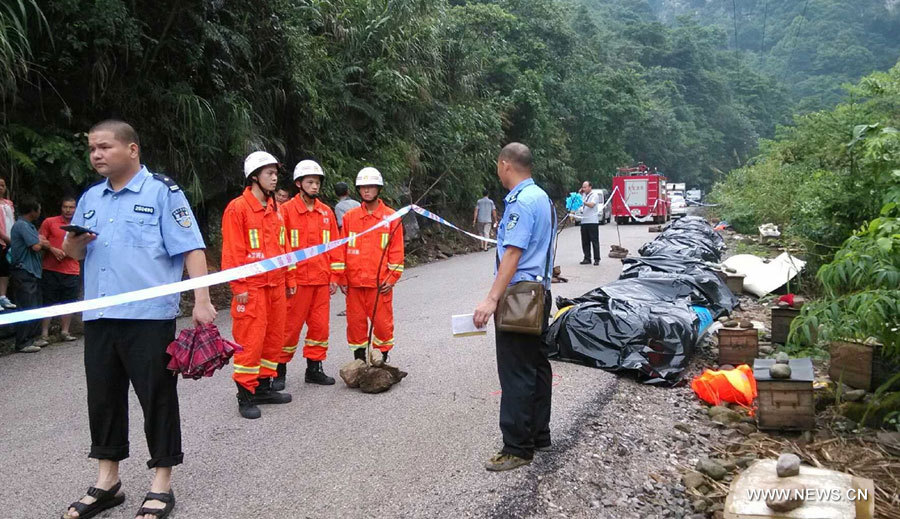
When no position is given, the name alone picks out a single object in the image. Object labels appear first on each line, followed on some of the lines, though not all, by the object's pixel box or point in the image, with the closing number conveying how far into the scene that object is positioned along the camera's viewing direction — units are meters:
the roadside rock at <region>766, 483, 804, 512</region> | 3.08
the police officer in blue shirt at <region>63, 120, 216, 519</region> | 3.43
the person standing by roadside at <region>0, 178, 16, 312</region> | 7.75
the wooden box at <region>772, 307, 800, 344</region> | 7.55
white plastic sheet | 10.55
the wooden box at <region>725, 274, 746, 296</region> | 10.37
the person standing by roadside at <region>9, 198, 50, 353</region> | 7.68
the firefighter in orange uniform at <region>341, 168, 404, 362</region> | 5.96
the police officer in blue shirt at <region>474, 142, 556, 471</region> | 4.10
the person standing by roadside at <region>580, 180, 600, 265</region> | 14.46
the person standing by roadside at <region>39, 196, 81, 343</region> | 8.13
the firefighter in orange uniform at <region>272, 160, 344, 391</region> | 5.85
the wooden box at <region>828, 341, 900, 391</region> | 5.57
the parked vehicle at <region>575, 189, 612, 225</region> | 31.72
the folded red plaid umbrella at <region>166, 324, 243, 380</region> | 3.42
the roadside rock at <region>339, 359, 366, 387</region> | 5.75
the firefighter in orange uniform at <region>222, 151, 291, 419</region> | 5.12
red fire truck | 31.06
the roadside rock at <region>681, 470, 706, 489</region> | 4.25
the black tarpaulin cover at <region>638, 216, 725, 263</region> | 12.27
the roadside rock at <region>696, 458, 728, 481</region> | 4.34
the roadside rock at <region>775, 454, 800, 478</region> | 3.36
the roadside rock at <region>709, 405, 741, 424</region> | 5.59
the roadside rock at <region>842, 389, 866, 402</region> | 5.43
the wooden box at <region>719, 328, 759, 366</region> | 6.79
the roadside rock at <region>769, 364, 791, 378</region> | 5.06
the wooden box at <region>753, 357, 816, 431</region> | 5.05
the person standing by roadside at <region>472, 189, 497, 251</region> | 19.37
